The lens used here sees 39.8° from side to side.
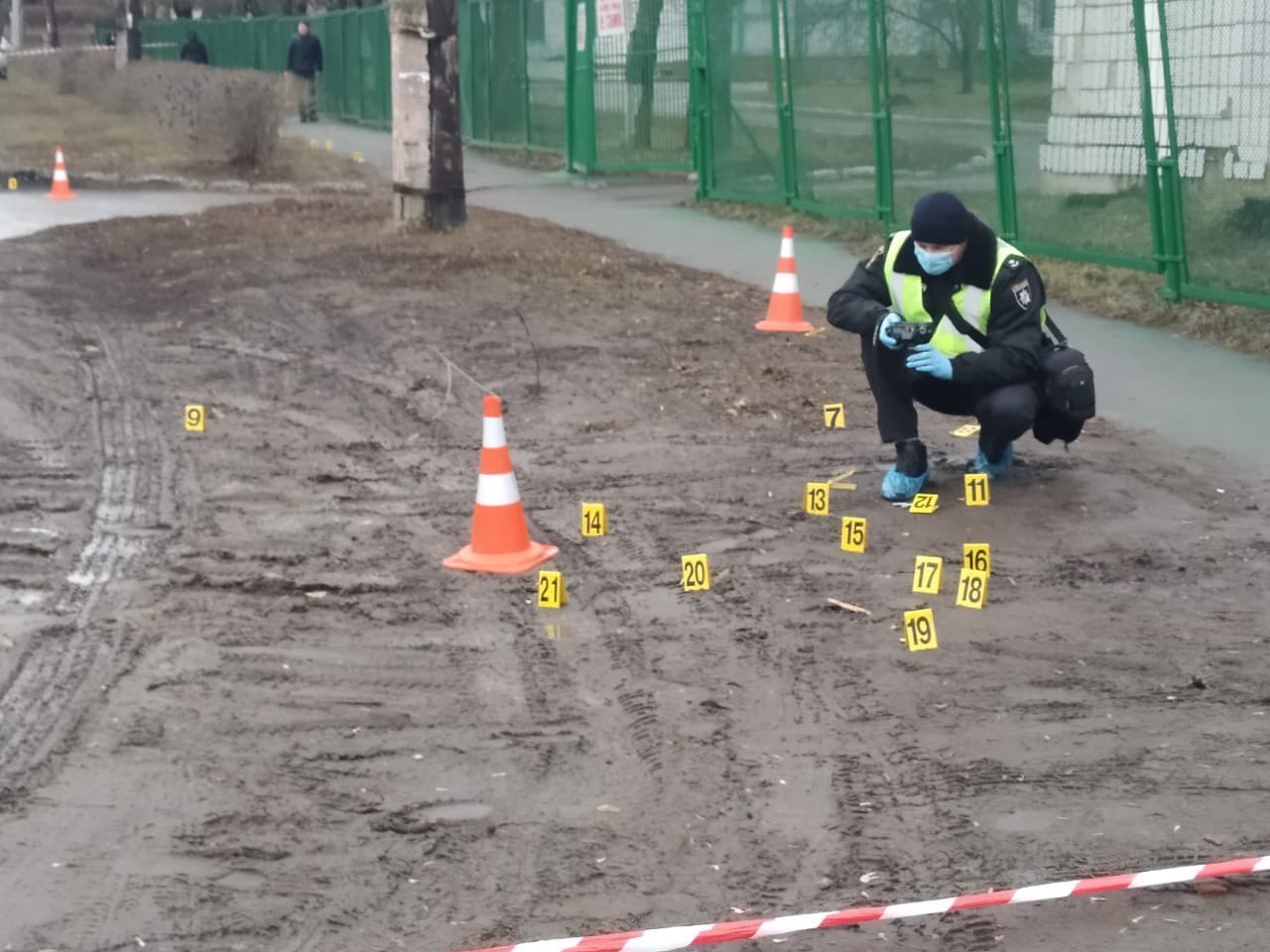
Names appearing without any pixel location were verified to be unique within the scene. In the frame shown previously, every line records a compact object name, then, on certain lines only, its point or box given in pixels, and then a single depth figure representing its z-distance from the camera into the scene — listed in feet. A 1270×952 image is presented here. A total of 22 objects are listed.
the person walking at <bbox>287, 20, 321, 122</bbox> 120.16
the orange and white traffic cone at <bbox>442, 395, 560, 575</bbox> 22.06
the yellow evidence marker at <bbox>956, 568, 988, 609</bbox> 20.07
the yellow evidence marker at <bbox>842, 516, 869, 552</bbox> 22.31
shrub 75.82
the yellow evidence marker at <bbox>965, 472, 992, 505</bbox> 24.09
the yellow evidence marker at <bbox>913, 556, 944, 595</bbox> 20.59
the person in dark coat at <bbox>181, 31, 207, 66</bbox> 150.82
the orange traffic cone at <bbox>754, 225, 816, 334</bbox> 36.81
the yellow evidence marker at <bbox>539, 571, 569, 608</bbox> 20.63
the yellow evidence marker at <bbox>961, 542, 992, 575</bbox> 20.93
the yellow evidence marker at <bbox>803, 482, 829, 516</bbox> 23.97
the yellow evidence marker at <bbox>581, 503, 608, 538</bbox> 23.56
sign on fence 66.44
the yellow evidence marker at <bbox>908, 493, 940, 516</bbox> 23.81
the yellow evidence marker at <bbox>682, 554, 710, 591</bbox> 21.11
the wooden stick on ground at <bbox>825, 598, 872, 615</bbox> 20.11
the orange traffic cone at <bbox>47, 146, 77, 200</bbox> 68.64
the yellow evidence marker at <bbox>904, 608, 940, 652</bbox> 18.85
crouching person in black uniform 23.16
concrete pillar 46.39
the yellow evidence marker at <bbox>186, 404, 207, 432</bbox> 29.54
